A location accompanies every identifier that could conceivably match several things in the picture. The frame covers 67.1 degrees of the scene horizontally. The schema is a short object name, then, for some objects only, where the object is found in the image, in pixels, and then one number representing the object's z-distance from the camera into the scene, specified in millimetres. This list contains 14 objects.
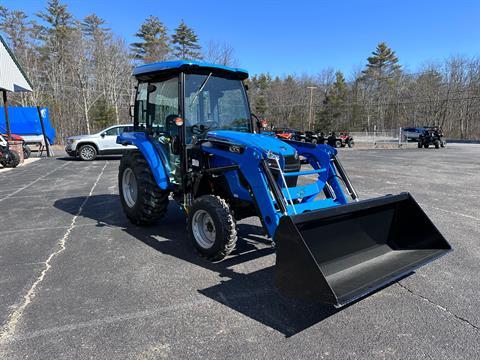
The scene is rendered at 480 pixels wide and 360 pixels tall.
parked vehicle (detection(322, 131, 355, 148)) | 31312
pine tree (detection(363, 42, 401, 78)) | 66188
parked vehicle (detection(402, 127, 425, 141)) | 40962
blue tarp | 22500
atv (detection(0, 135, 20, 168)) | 14898
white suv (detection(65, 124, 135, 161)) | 17422
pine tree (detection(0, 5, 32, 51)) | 35572
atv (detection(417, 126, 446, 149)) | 30750
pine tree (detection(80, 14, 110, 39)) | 40031
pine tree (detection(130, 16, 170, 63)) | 41812
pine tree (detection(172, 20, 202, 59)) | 44750
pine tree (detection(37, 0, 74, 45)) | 37188
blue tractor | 3148
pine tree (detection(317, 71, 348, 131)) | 61281
